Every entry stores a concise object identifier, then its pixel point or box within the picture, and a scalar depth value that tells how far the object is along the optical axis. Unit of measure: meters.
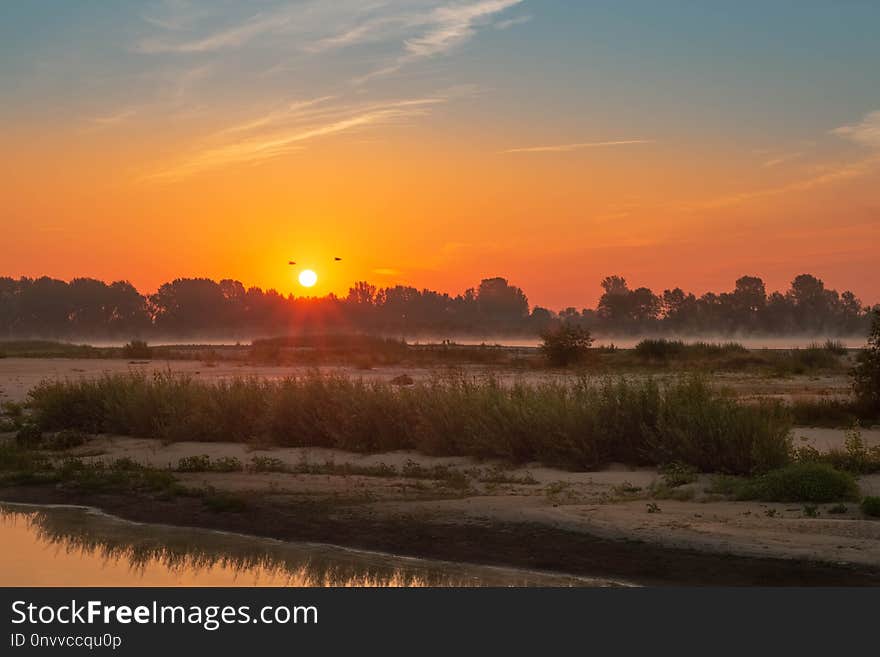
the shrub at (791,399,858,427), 24.40
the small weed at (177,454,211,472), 20.47
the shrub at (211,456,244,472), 20.30
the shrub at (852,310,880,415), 25.78
